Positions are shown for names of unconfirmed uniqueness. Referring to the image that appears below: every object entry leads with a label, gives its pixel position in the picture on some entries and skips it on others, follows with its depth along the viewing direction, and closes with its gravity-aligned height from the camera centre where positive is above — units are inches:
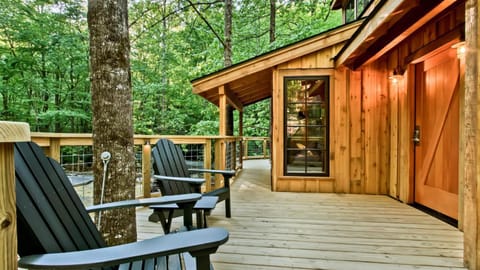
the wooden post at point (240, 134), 325.7 -1.5
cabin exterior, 130.0 +16.1
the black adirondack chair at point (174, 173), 96.3 -16.3
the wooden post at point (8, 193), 22.1 -5.4
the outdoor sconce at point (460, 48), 110.9 +36.4
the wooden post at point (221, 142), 180.7 -6.8
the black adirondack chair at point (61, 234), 32.1 -14.4
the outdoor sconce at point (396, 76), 166.8 +36.5
